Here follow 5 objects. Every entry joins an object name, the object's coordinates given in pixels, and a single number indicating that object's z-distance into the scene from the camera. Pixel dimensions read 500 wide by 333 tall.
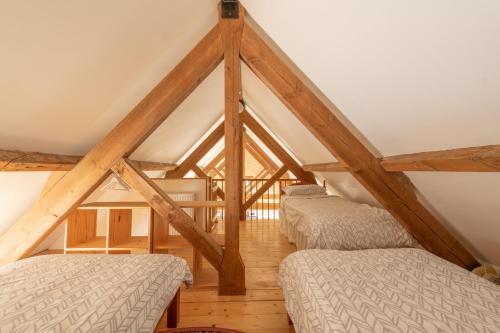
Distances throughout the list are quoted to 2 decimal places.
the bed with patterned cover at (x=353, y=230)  2.04
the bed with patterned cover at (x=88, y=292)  0.92
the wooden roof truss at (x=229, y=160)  1.88
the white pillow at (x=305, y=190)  4.31
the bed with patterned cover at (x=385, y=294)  0.93
